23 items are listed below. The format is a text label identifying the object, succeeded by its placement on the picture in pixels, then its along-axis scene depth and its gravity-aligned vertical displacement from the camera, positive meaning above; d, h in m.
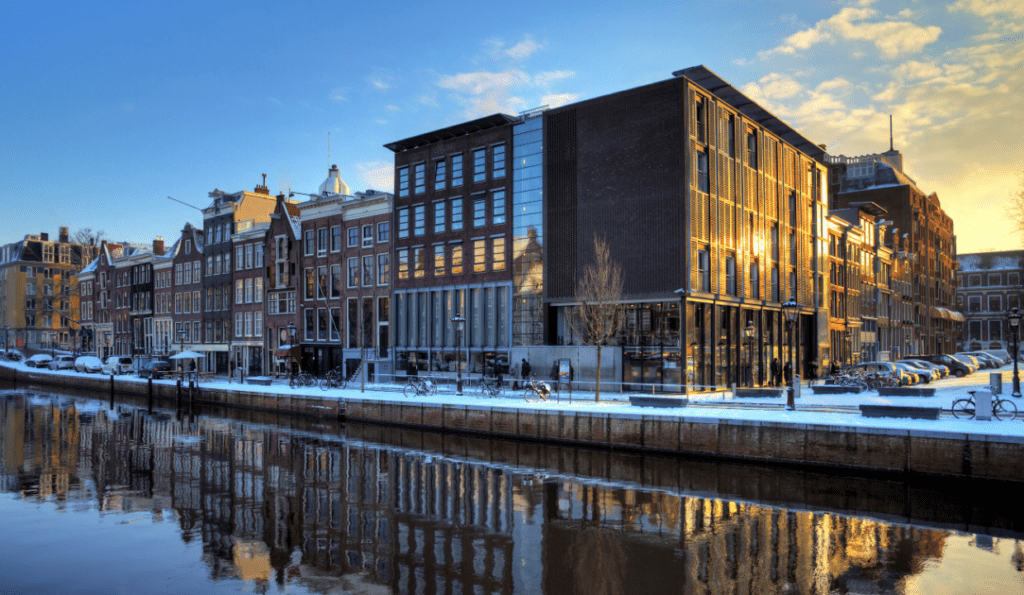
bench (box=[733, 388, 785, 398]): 32.53 -3.13
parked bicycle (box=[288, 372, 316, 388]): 50.72 -3.91
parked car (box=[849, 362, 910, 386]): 41.09 -2.58
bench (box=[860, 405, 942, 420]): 23.17 -2.85
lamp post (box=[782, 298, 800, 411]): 27.31 +0.42
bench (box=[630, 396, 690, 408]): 28.75 -3.10
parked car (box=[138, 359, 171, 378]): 63.06 -3.85
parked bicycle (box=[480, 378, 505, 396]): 37.69 -3.33
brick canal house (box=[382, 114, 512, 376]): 48.19 +5.85
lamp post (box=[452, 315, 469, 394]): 40.03 -3.04
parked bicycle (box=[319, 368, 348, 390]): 48.31 -3.84
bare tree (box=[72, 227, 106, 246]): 112.31 +14.10
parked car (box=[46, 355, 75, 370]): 79.25 -4.15
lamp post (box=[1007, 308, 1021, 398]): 33.95 +0.35
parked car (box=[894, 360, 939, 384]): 43.44 -2.91
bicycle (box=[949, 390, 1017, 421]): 24.16 -2.95
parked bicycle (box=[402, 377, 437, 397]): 40.41 -3.57
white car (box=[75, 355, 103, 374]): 72.51 -3.84
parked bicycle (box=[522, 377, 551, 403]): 35.31 -3.33
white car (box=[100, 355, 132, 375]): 68.62 -3.77
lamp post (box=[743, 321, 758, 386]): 36.97 -0.24
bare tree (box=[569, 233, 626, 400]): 37.50 +1.48
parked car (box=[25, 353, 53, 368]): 82.75 -4.00
